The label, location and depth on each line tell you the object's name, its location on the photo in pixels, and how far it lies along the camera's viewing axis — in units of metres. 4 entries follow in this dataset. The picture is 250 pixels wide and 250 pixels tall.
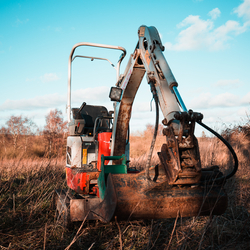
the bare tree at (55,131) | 15.93
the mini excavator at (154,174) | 2.26
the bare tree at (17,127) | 15.70
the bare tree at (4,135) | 14.77
